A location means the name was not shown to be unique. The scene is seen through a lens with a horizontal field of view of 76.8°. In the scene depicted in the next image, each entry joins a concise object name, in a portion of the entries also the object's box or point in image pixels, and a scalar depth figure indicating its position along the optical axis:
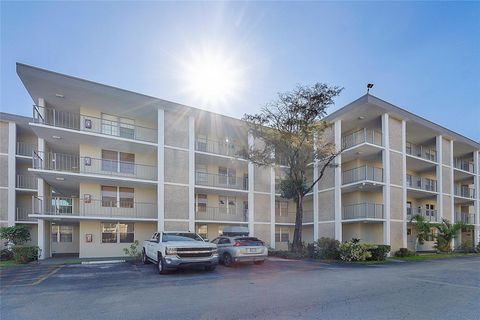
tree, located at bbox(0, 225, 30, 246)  18.80
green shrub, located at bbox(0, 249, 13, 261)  19.27
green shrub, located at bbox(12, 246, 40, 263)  17.06
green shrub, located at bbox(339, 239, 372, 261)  17.64
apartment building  19.88
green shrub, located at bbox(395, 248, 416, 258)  21.42
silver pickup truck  11.91
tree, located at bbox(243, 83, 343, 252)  20.42
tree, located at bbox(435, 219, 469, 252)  23.98
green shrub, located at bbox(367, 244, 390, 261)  18.36
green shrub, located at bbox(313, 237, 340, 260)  18.72
